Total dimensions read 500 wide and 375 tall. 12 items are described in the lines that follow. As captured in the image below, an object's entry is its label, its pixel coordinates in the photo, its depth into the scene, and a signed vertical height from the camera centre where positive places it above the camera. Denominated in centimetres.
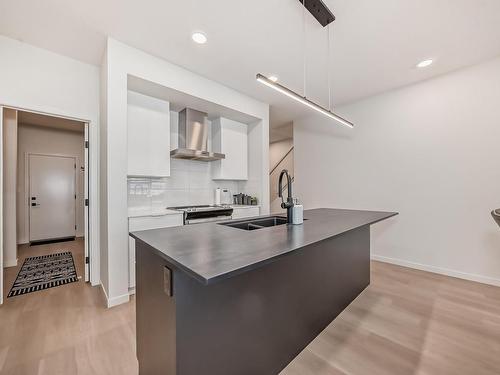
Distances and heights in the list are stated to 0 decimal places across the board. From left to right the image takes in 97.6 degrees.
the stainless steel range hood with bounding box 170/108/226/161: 347 +89
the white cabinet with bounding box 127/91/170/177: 285 +73
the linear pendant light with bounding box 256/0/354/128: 184 +158
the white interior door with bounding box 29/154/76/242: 491 -16
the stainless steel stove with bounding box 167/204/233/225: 304 -36
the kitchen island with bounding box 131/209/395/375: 99 -63
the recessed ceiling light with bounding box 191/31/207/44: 230 +164
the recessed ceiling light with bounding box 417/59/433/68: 278 +161
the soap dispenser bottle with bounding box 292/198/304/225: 186 -21
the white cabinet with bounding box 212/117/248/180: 391 +75
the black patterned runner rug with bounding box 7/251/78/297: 271 -119
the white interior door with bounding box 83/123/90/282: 288 -7
